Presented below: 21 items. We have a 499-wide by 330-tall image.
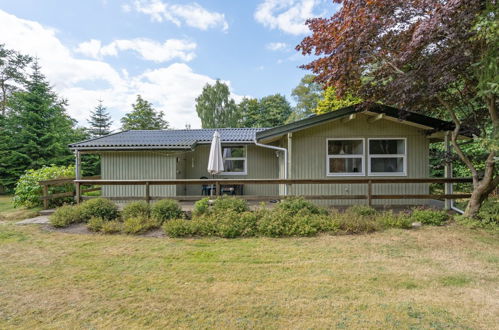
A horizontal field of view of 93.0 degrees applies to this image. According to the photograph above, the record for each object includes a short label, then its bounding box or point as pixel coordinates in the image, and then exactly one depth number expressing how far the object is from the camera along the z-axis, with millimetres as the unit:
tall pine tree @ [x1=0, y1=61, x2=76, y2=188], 15383
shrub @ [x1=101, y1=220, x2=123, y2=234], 5568
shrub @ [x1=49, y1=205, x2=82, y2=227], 6023
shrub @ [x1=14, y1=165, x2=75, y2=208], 8445
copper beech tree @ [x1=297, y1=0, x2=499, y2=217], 4699
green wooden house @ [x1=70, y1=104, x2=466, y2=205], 7634
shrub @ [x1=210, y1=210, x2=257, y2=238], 5294
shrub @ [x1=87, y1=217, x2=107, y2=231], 5703
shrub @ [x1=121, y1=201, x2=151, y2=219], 6137
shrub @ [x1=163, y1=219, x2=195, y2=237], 5363
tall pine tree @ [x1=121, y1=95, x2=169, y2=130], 26828
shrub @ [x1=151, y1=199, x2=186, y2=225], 6070
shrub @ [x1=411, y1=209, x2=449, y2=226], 6008
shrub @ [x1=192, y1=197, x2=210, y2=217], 6270
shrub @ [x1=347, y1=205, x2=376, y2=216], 6290
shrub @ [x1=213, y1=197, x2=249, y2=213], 6129
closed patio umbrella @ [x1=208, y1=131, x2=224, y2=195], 7648
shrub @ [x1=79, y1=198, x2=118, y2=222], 6270
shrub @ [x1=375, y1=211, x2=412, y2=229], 5777
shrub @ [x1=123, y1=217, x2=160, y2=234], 5523
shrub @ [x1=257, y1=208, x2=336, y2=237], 5312
